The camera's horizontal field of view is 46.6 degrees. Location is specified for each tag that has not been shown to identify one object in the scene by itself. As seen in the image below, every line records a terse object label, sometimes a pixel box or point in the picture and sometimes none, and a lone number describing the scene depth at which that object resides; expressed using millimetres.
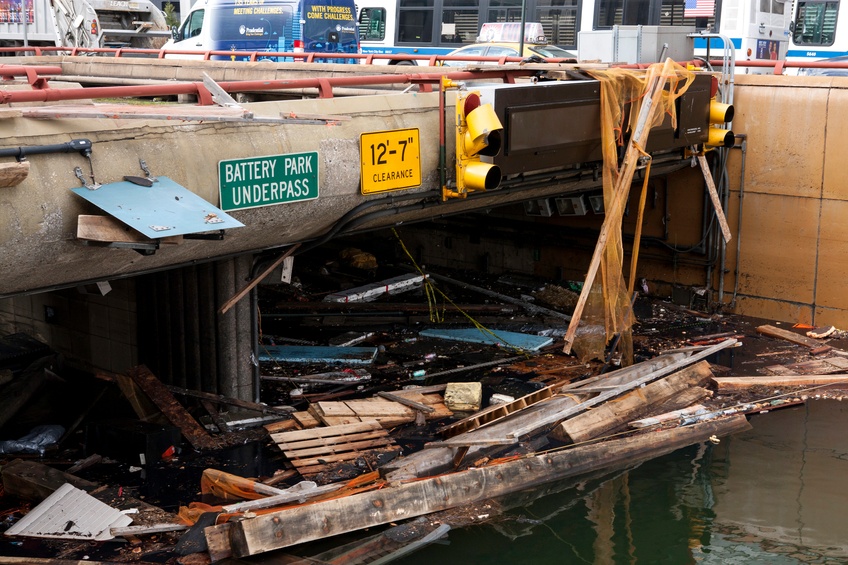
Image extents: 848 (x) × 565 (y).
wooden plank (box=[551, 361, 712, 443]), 10469
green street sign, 8883
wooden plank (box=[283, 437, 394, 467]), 9906
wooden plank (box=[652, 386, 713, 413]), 11483
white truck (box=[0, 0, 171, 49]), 27906
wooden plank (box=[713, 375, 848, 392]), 12217
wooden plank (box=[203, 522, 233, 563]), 7969
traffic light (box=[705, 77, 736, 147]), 13891
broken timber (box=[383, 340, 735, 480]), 9445
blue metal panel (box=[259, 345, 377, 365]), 13562
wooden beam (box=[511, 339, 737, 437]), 10344
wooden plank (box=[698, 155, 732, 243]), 13107
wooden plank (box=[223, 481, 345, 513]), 8414
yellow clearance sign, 10055
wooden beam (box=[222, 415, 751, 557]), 8016
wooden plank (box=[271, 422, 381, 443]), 10141
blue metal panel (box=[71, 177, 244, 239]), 7645
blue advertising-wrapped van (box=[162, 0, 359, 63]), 21578
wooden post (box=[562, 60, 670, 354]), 11688
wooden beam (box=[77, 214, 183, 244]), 7621
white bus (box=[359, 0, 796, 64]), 21984
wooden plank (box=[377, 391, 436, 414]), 11227
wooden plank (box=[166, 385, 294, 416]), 10891
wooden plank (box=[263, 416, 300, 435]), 10458
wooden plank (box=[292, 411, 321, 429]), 10633
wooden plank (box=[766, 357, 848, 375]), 12773
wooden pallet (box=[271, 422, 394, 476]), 9898
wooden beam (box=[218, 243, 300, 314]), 10591
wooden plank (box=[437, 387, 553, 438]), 10523
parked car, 22719
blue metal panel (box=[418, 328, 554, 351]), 14133
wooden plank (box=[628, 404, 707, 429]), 10977
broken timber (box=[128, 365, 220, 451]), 10445
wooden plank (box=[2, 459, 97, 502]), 9227
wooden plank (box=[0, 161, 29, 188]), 7176
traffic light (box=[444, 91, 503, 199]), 10289
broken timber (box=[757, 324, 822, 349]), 13828
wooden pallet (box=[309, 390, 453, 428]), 10695
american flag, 22469
